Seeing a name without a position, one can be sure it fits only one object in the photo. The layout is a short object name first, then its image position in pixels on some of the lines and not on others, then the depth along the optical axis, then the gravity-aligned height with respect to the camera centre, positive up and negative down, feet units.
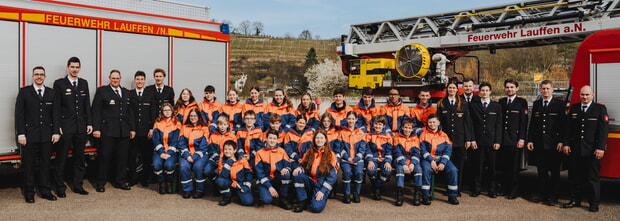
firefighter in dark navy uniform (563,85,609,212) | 18.21 -1.42
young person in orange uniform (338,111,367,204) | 19.62 -2.12
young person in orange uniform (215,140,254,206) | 18.95 -3.02
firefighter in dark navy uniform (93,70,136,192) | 21.44 -0.97
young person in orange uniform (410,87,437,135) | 22.17 -0.20
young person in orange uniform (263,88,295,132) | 22.27 -0.18
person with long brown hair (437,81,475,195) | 21.27 -0.82
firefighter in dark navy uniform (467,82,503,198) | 21.08 -1.30
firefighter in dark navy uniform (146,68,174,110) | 23.31 +0.79
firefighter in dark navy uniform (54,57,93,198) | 20.06 -0.69
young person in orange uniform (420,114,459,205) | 19.71 -2.22
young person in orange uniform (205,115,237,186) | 20.93 -1.60
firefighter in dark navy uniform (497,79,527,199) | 20.79 -1.15
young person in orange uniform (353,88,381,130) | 22.39 -0.21
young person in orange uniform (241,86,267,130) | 22.90 +0.01
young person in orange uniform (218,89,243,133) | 23.21 -0.30
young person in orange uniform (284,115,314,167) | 20.29 -1.44
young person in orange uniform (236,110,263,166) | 20.77 -1.44
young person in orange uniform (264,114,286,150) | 20.21 -0.95
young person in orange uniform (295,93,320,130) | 22.09 -0.27
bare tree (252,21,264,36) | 299.09 +48.56
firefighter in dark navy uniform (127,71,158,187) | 22.61 -1.29
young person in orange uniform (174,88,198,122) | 23.03 +0.03
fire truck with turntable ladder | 18.93 +4.58
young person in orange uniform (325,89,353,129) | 21.71 -0.17
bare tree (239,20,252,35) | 299.77 +49.65
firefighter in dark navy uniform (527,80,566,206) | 19.56 -1.32
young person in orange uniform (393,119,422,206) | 19.62 -2.25
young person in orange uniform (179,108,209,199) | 20.42 -2.13
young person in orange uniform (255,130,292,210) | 18.69 -2.71
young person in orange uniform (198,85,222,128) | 23.61 -0.06
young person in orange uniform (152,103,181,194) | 21.22 -1.88
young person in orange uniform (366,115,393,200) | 20.11 -2.16
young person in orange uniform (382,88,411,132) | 22.27 -0.34
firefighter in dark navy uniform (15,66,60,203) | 18.75 -0.96
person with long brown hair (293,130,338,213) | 18.22 -2.79
